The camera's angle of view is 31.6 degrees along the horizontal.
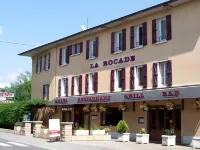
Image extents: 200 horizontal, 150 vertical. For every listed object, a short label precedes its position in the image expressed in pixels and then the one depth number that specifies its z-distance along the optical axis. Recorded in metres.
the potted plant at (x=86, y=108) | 27.27
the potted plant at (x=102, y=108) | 25.67
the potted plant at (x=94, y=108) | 26.52
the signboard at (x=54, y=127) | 20.89
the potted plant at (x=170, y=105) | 20.20
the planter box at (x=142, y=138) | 20.14
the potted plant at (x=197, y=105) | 18.59
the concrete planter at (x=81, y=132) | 22.34
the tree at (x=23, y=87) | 63.08
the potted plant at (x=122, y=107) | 23.75
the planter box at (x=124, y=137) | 21.55
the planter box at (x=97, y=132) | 22.50
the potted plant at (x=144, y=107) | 22.05
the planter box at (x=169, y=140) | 18.97
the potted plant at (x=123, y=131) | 21.55
